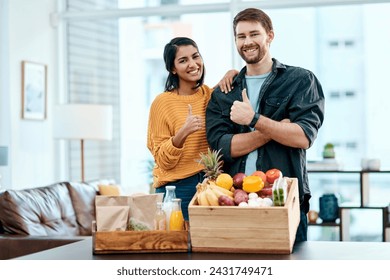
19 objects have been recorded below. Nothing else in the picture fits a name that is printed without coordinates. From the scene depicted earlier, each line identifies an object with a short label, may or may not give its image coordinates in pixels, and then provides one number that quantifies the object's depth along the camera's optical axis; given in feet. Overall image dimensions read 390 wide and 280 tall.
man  13.13
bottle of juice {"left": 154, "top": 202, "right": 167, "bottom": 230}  12.26
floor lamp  34.24
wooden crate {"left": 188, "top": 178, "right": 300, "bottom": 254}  11.20
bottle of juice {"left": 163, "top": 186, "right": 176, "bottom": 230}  12.35
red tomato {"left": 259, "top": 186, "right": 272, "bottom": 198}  11.91
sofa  21.99
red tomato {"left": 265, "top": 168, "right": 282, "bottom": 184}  12.10
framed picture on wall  36.01
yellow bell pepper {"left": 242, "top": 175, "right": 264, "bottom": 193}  11.76
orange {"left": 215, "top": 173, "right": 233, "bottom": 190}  12.06
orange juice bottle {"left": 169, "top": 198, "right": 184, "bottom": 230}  12.24
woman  14.50
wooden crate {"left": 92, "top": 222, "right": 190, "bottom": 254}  11.89
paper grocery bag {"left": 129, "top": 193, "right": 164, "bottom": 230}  12.61
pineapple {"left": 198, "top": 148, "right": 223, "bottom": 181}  12.33
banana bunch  11.55
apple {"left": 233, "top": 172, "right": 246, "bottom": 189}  12.19
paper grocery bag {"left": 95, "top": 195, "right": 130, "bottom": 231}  12.38
